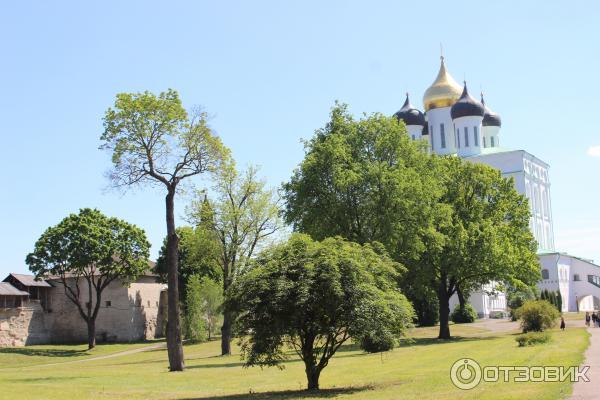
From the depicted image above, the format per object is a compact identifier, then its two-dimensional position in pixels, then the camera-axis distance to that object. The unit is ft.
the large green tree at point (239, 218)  135.54
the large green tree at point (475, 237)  139.74
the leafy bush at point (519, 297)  229.90
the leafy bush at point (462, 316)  205.98
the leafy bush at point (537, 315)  130.93
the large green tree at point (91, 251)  183.32
